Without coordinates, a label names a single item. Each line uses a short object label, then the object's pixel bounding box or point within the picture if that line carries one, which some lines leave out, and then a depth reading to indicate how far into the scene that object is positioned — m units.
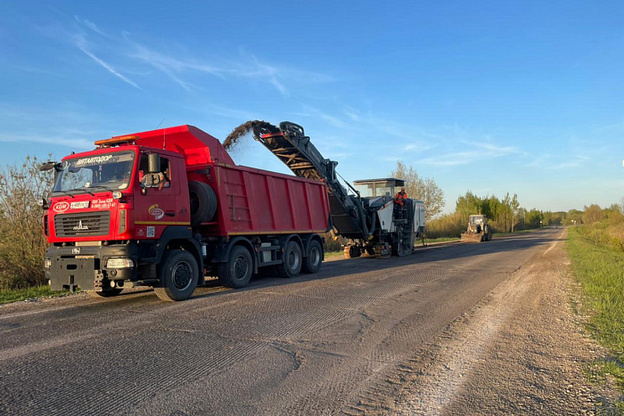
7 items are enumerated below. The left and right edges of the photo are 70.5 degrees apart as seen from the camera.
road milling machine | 13.98
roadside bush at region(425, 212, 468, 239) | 44.76
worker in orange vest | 19.16
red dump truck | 7.52
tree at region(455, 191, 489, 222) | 55.94
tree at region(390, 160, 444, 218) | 43.47
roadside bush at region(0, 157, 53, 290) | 11.05
